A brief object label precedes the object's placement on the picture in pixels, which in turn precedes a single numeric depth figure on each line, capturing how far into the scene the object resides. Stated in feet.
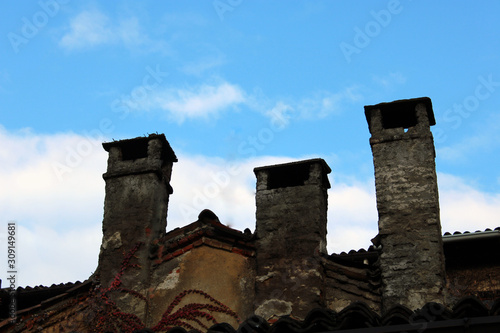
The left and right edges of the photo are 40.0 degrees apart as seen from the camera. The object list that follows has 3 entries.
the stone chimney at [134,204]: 28.17
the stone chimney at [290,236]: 25.75
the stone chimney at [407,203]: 24.64
